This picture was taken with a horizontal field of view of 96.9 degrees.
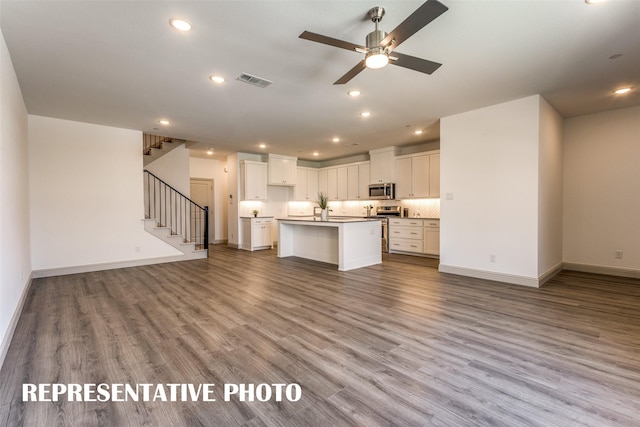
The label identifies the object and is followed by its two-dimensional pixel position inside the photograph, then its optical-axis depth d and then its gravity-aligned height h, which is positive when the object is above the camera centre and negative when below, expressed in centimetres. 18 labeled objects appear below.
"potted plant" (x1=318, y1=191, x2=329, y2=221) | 603 -3
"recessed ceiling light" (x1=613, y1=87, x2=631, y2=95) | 398 +167
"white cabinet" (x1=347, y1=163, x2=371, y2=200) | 867 +86
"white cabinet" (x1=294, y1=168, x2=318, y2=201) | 958 +83
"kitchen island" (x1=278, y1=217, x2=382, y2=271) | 546 -70
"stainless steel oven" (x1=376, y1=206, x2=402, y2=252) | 780 -19
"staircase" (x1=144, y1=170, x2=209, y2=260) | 641 -15
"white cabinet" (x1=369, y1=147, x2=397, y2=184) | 786 +122
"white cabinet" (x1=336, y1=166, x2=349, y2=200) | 923 +89
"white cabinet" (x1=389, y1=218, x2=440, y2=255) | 677 -69
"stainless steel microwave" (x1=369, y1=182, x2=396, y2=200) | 786 +48
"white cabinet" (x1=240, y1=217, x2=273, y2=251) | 822 -71
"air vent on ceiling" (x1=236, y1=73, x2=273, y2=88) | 349 +164
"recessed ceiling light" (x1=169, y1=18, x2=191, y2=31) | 243 +162
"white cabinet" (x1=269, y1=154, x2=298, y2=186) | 870 +125
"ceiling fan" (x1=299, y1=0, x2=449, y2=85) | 196 +131
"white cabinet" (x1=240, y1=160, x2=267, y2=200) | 836 +89
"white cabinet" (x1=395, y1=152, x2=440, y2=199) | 701 +84
